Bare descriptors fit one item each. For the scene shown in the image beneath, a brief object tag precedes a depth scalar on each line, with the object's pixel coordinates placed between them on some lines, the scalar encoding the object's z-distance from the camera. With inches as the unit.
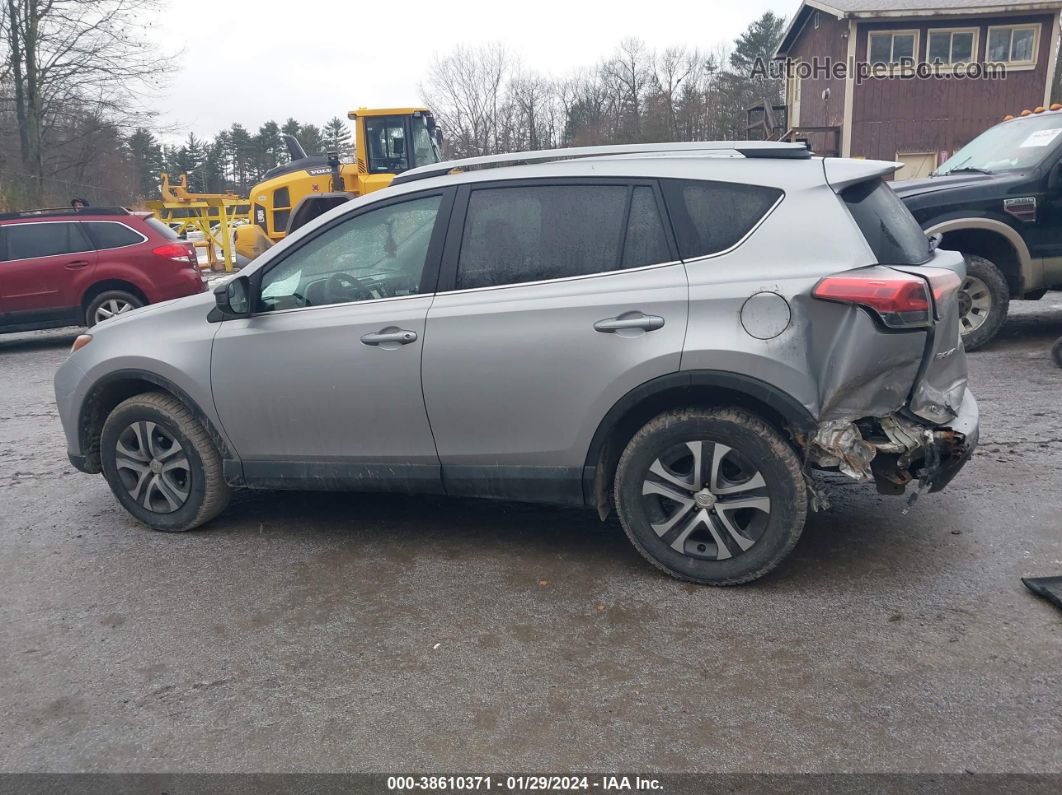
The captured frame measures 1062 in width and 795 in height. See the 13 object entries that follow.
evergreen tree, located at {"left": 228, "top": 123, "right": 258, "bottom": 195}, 3469.5
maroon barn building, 1018.7
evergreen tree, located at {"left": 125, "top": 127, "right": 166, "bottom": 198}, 1535.7
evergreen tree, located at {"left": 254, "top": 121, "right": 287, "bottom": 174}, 3454.7
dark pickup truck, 305.6
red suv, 442.0
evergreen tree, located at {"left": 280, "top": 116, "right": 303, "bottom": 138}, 3282.5
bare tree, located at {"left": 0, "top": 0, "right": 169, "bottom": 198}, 1190.3
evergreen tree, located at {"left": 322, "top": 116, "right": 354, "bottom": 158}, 3521.2
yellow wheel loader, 671.8
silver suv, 137.8
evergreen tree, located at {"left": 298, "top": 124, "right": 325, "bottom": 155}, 3203.7
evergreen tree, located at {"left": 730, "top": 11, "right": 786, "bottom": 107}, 2354.8
